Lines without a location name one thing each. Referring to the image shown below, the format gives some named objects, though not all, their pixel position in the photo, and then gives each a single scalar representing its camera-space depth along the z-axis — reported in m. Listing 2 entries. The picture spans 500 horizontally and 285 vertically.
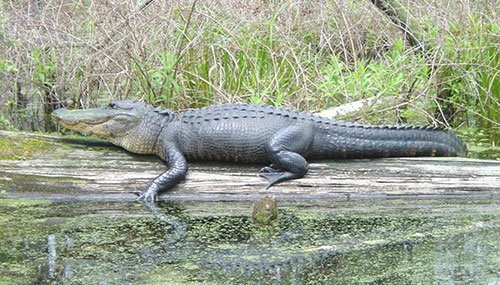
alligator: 8.13
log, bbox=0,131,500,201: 7.74
